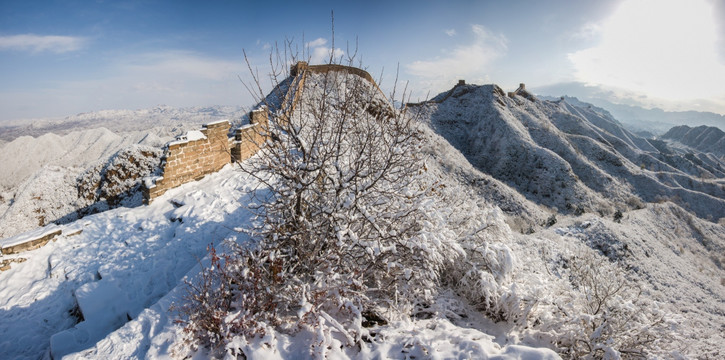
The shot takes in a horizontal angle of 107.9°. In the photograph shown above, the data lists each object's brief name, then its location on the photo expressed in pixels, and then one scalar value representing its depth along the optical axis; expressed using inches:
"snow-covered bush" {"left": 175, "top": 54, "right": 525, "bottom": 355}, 130.8
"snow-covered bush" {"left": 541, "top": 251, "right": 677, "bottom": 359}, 140.2
